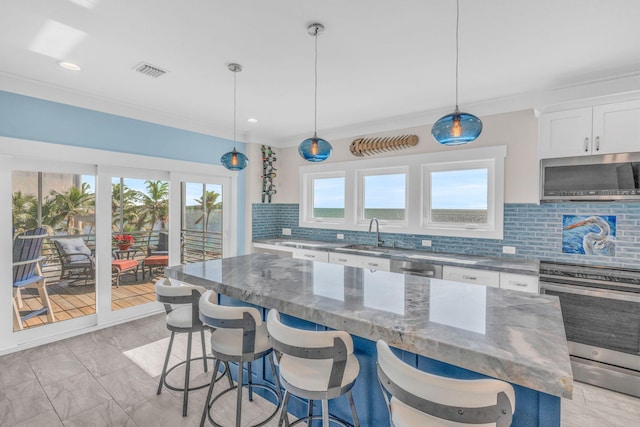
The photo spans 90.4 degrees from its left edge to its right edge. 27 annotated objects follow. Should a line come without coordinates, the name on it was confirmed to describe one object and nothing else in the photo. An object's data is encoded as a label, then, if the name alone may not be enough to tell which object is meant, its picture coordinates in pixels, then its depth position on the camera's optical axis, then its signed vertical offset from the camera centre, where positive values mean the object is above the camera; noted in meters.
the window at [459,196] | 3.77 +0.22
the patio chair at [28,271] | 3.15 -0.63
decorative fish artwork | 4.14 +0.95
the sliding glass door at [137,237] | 3.83 -0.34
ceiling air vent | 2.73 +1.24
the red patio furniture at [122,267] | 3.82 -0.70
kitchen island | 1.11 -0.47
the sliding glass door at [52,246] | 3.17 -0.39
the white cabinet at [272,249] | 4.74 -0.58
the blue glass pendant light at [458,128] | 1.80 +0.49
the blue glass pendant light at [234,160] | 2.95 +0.48
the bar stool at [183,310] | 2.11 -0.70
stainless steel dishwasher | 3.30 -0.59
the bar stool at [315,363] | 1.38 -0.73
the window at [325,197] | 5.06 +0.25
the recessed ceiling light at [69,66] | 2.69 +1.24
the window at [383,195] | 4.42 +0.26
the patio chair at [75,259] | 3.46 -0.56
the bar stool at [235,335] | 1.71 -0.75
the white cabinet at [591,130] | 2.65 +0.75
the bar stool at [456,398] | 0.99 -0.59
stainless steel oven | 2.54 -0.88
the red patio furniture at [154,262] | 4.13 -0.68
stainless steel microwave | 2.67 +0.33
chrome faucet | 4.36 -0.25
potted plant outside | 3.83 -0.37
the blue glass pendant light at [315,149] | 2.38 +0.48
